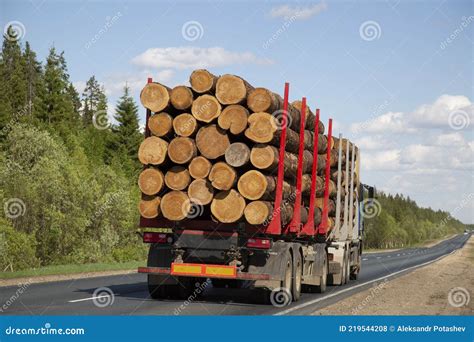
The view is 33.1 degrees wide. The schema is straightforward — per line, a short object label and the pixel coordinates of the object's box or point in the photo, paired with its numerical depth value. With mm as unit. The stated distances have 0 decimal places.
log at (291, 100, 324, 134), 17358
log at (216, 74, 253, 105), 14742
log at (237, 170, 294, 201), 14570
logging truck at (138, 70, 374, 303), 14727
